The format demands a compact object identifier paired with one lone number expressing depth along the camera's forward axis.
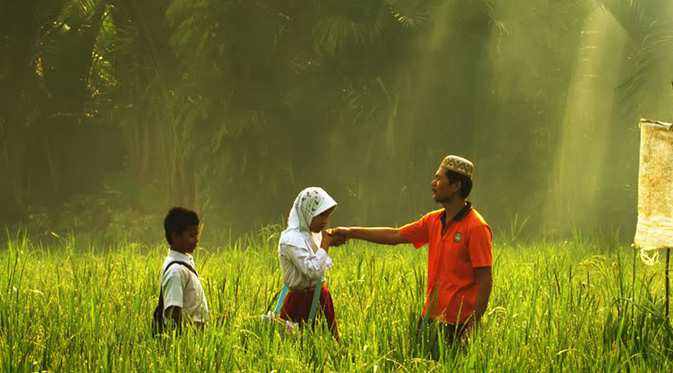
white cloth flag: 12.51
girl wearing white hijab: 11.81
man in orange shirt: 11.65
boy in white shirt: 11.21
